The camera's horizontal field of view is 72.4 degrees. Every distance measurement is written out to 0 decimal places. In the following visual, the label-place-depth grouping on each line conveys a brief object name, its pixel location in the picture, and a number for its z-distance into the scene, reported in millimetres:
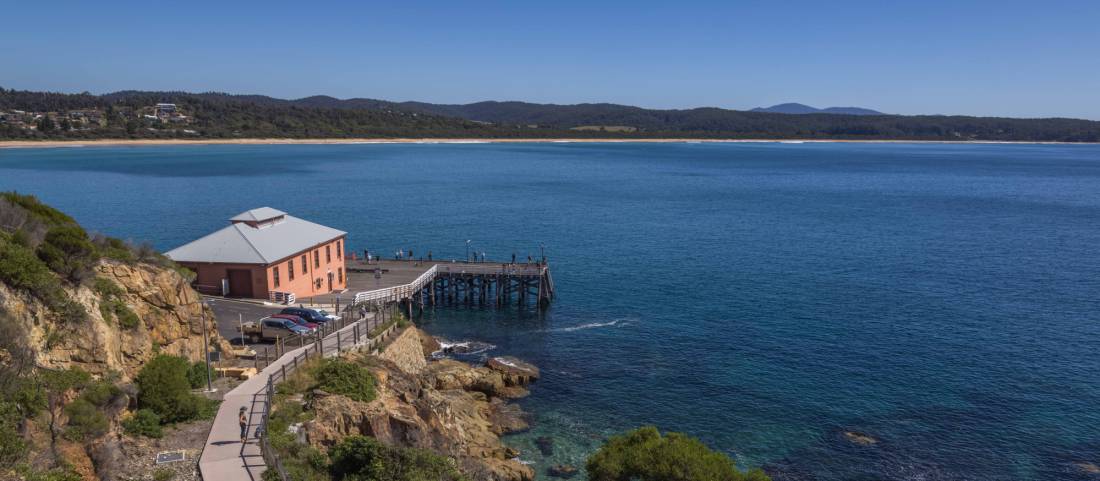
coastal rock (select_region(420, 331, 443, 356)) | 42156
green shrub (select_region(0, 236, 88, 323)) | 21125
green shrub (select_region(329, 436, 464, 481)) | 20188
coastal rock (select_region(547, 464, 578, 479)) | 28556
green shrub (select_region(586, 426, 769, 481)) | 21312
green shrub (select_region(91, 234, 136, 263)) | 26750
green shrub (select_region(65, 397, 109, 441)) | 19547
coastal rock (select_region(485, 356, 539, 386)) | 37656
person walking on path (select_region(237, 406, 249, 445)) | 21744
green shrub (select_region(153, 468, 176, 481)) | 19181
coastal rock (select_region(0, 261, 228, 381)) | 21328
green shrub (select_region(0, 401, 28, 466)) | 17016
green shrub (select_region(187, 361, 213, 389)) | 25906
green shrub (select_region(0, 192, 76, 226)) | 27312
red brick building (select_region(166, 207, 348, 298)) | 41062
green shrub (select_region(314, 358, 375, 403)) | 25594
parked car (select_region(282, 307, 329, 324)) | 36312
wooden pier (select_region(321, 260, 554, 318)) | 51594
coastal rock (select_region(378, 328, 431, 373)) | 34406
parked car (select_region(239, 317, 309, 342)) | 33406
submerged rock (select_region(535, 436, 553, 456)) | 30484
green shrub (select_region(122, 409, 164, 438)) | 21469
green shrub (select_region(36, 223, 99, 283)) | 23078
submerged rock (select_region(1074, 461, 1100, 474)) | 28403
